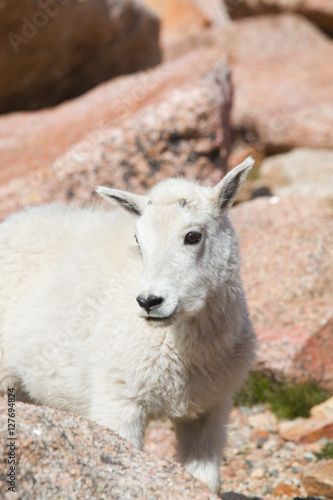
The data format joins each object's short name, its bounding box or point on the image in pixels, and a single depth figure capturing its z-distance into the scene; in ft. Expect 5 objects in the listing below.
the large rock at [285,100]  93.61
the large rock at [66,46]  75.41
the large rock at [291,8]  139.33
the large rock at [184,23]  148.15
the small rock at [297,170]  81.41
